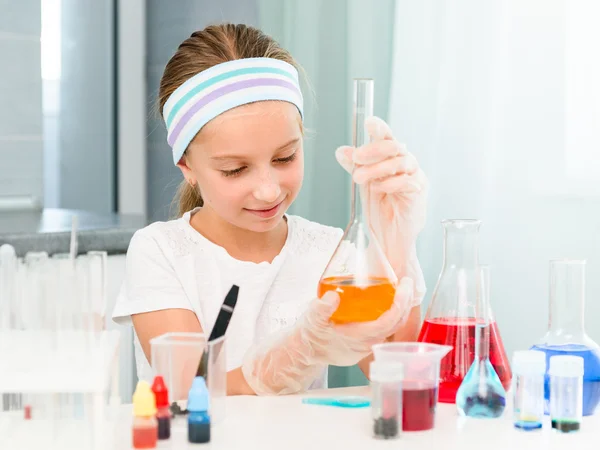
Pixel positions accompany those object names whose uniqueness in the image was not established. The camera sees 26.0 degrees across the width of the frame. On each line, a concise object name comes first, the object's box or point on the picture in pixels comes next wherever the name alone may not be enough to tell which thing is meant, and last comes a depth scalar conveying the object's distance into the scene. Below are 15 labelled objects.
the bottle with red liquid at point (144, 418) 0.99
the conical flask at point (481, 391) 1.12
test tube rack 0.99
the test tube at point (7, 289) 1.04
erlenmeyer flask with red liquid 1.18
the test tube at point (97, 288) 1.04
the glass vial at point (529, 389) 1.08
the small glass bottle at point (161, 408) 1.04
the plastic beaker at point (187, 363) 1.07
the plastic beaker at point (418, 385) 1.08
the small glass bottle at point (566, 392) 1.08
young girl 1.22
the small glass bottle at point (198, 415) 1.03
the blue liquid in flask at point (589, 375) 1.14
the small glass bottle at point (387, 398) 1.05
